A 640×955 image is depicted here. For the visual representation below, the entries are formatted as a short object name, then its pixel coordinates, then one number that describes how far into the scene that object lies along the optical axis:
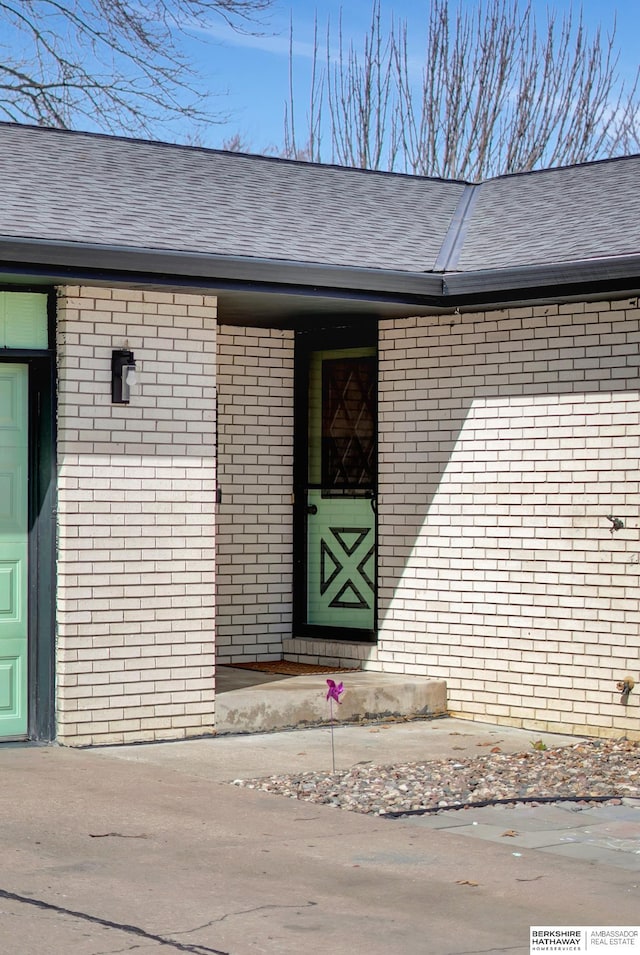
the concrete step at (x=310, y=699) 10.06
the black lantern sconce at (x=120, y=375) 9.45
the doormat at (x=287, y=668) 11.35
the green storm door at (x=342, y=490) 11.72
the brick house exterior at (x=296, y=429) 9.40
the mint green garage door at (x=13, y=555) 9.38
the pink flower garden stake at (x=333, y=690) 8.72
